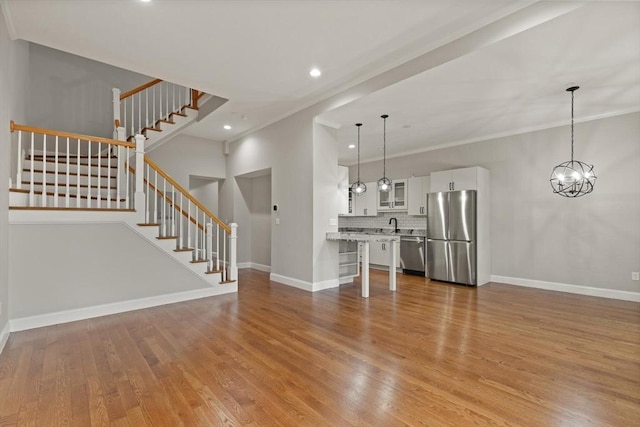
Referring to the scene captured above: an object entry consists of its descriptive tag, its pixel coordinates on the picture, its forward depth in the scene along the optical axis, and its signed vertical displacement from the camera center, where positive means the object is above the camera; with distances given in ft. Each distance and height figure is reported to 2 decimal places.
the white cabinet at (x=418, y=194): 23.00 +1.41
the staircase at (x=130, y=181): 12.12 +1.61
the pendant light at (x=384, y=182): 16.78 +1.83
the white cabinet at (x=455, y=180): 19.22 +2.14
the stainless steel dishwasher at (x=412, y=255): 22.21 -3.09
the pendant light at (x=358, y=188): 19.43 +1.56
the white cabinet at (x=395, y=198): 24.47 +1.22
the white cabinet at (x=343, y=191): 22.88 +1.64
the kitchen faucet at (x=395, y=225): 25.08 -1.03
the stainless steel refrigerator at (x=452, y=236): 18.86 -1.52
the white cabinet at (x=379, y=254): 24.21 -3.34
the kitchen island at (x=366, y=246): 15.89 -1.77
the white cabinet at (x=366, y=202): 26.50 +0.91
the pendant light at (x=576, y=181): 15.79 +1.71
